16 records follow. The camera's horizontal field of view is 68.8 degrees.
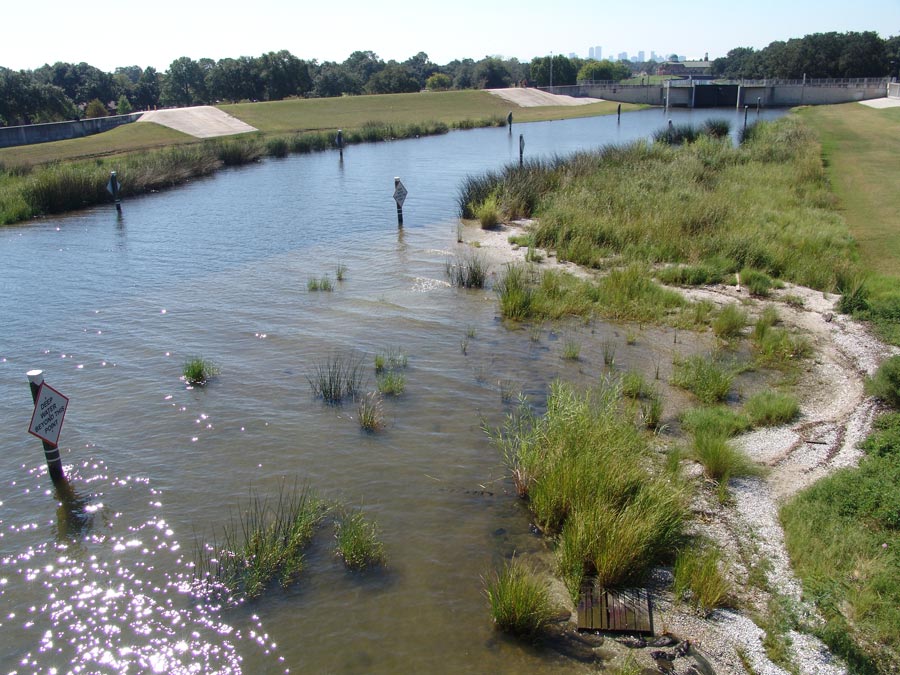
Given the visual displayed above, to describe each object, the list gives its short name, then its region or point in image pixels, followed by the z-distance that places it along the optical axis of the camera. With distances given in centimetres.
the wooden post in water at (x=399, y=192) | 2073
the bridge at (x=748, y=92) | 9500
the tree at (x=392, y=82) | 12112
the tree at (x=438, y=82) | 14000
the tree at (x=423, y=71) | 18625
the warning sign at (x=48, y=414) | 704
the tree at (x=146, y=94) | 10925
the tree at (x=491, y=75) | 14423
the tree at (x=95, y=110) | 6981
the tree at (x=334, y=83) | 11819
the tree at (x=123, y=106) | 8450
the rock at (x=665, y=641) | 514
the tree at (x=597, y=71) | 17362
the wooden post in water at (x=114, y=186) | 2483
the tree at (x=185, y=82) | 11450
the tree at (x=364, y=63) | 18425
